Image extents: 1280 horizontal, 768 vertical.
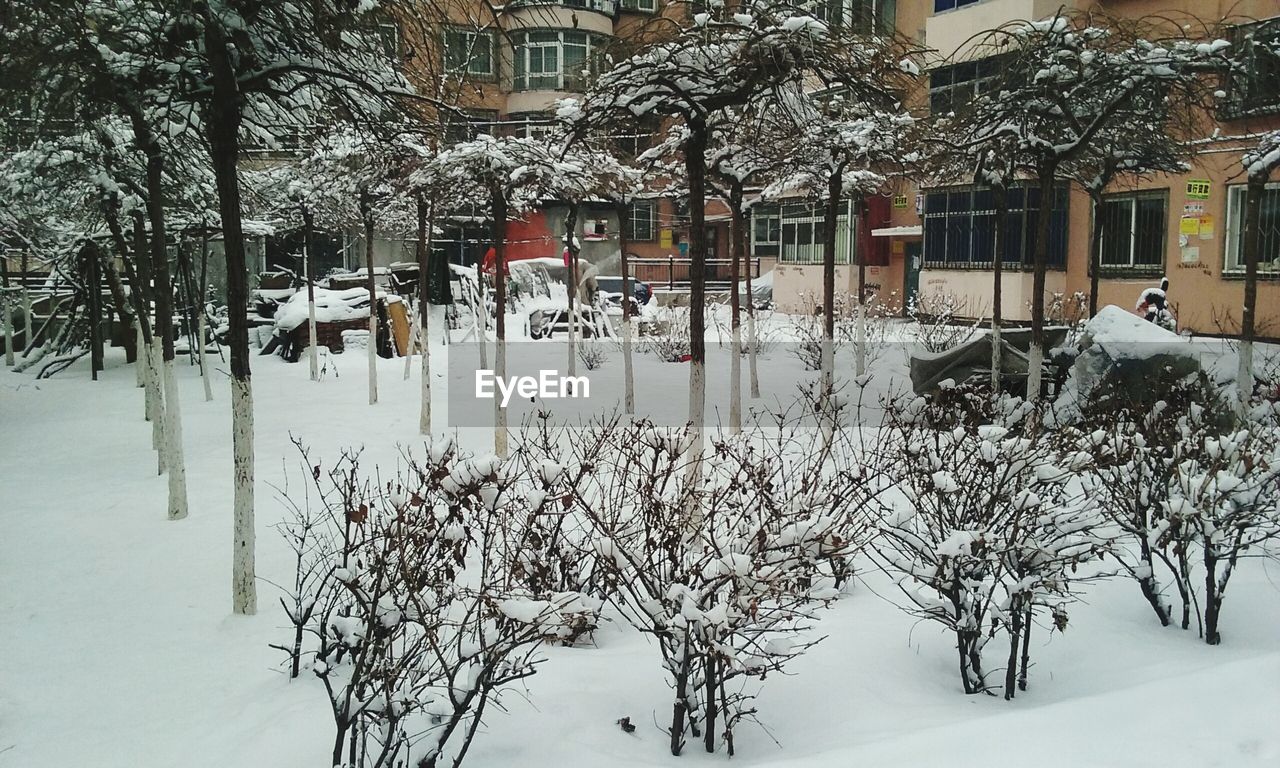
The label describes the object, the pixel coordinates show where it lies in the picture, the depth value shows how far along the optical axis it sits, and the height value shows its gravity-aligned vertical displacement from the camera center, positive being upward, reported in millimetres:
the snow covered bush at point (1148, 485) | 5289 -1117
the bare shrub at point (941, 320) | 16000 -411
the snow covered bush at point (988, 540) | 4504 -1213
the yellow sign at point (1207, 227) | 16500 +1275
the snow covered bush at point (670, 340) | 18078 -791
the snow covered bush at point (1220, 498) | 4988 -1100
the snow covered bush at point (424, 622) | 3674 -1365
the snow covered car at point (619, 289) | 26484 +389
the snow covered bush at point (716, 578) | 3902 -1255
